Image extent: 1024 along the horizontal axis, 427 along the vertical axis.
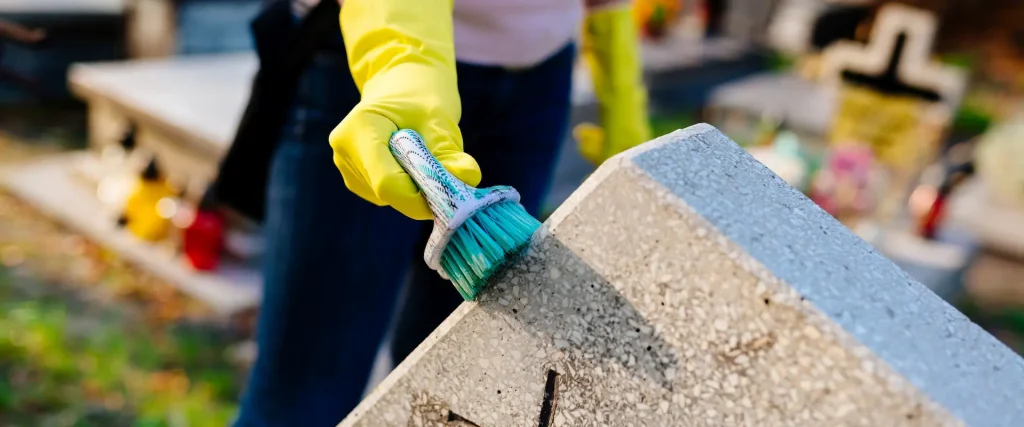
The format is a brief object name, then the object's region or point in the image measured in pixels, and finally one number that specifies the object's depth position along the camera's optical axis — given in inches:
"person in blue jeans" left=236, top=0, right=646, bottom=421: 79.1
